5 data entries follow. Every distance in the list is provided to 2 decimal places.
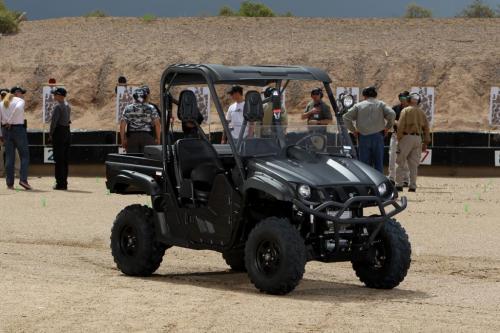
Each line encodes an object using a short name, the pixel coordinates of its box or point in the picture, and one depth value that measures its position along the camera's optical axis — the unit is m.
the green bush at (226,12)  73.56
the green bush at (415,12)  74.50
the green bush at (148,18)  61.86
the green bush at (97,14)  70.56
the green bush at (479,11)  72.88
